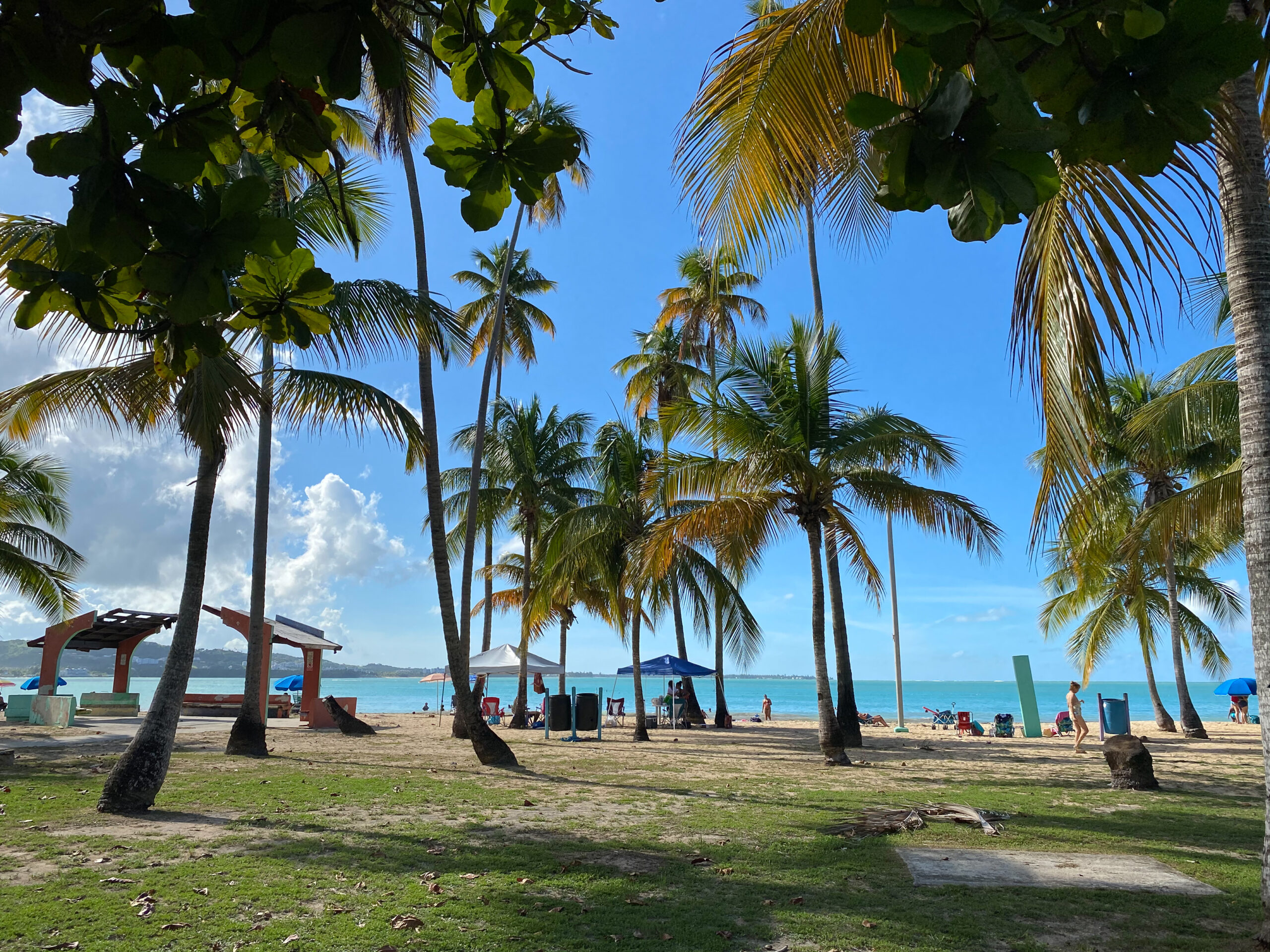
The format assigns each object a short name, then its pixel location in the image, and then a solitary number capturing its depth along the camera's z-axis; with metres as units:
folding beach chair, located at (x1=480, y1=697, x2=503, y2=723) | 28.47
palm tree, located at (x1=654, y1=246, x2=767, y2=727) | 24.38
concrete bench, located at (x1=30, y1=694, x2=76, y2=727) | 19.02
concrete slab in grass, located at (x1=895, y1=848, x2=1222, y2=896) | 5.66
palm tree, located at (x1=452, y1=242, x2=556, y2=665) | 26.17
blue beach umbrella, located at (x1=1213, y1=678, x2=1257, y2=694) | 30.33
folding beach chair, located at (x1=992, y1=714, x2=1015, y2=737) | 22.44
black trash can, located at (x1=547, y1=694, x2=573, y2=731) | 20.62
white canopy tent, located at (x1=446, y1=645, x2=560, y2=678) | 21.56
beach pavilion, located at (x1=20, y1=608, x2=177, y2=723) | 21.05
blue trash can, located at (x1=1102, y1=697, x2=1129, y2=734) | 17.95
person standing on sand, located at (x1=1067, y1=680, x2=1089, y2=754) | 16.75
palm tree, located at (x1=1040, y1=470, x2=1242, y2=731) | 21.36
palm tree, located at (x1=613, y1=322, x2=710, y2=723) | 25.20
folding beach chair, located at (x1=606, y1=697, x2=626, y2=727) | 26.44
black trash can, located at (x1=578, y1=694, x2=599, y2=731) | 20.55
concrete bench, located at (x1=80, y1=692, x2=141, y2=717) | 23.23
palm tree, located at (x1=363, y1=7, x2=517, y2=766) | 12.83
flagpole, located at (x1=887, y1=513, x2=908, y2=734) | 25.77
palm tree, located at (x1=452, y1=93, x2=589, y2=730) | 17.55
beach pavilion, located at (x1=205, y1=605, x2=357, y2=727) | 20.97
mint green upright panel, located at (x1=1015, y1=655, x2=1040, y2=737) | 21.80
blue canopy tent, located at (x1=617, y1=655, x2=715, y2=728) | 23.08
